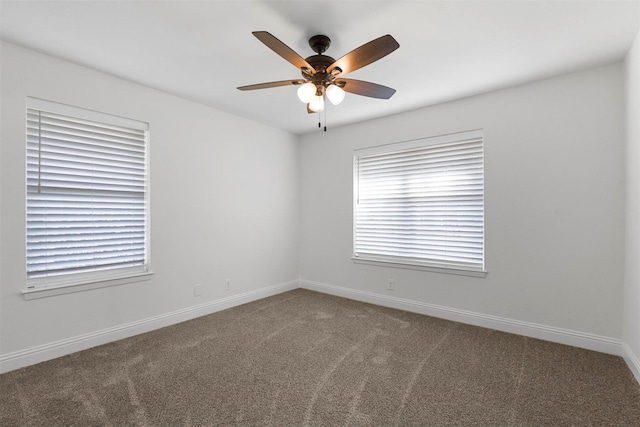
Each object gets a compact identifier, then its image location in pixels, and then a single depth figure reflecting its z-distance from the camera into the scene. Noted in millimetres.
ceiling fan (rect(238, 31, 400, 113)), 1894
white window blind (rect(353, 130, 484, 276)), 3510
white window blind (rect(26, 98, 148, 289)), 2615
